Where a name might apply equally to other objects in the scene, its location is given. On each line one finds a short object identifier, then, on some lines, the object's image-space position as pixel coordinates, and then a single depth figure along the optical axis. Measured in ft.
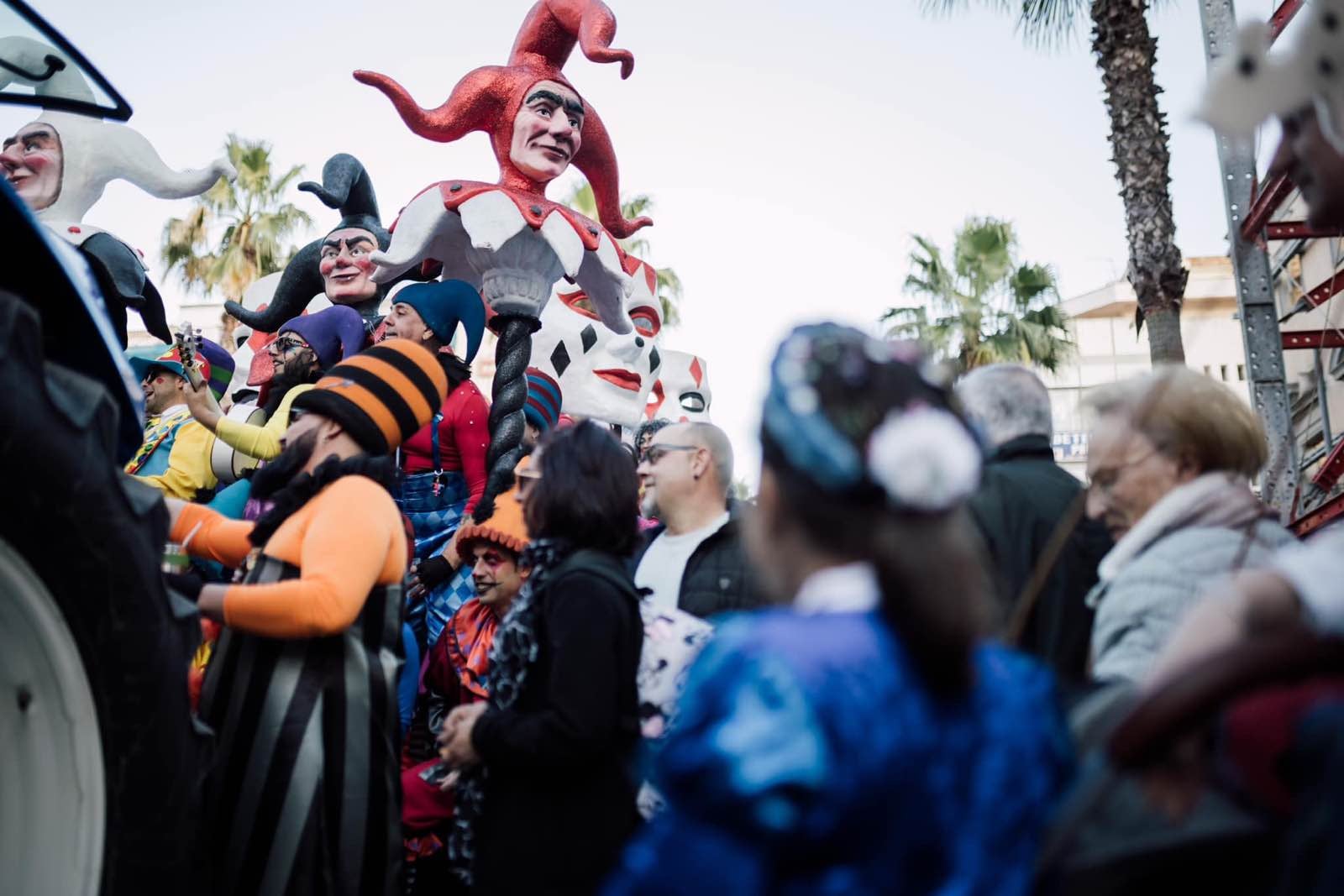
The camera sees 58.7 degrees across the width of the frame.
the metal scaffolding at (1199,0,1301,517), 31.53
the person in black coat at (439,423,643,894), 8.40
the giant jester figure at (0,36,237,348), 15.51
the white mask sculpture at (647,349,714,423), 45.65
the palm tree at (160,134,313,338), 78.89
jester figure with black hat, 21.83
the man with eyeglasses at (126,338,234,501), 15.40
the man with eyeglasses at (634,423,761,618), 12.03
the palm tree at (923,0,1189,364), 32.19
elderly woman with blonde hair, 7.43
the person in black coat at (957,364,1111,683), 9.53
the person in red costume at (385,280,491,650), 15.81
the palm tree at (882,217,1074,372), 76.59
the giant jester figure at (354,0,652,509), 18.75
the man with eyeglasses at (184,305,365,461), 14.19
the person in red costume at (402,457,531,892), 12.88
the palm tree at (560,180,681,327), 93.56
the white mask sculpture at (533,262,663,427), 31.14
